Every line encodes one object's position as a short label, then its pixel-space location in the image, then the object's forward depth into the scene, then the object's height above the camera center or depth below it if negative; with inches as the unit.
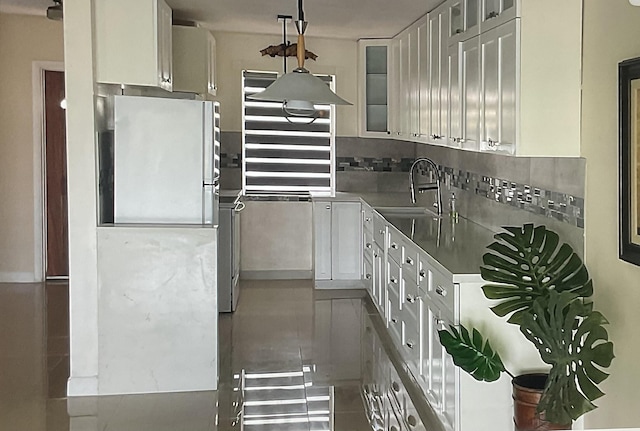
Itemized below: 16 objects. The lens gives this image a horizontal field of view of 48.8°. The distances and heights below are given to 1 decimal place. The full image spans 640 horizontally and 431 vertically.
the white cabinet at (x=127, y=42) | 155.9 +29.7
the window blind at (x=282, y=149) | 275.9 +10.3
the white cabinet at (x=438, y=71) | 181.2 +27.4
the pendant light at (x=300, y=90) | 127.9 +15.6
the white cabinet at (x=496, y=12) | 126.9 +30.9
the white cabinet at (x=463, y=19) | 153.3 +35.9
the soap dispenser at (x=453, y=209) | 205.6 -10.3
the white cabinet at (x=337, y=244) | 257.3 -25.3
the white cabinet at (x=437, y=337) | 119.9 -32.4
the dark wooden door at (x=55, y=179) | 270.5 -1.2
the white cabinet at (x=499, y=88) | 128.3 +16.7
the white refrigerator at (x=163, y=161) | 162.9 +3.4
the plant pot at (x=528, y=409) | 106.0 -36.3
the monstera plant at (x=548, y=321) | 98.9 -21.0
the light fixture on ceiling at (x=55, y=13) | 190.9 +44.1
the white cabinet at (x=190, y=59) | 215.8 +36.0
